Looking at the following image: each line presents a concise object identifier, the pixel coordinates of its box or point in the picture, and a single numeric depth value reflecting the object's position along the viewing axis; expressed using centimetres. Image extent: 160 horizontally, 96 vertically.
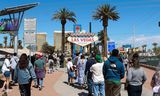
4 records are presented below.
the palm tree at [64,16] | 3944
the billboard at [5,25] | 2980
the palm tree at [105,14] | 3582
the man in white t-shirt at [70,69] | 1126
